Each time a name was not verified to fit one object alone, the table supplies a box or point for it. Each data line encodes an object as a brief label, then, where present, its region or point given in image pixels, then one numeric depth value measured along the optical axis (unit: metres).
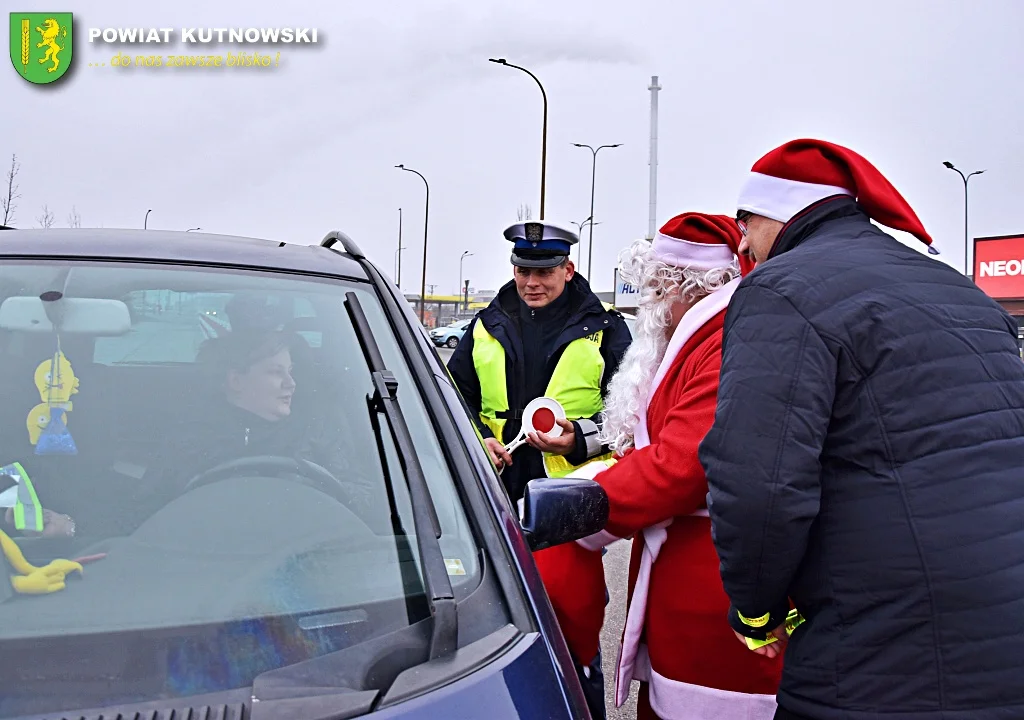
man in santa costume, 2.39
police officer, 3.48
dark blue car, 1.25
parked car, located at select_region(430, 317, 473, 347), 39.69
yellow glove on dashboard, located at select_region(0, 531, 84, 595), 1.44
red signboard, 52.09
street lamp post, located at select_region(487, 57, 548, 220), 24.70
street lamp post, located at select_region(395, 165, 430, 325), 36.72
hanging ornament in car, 1.66
